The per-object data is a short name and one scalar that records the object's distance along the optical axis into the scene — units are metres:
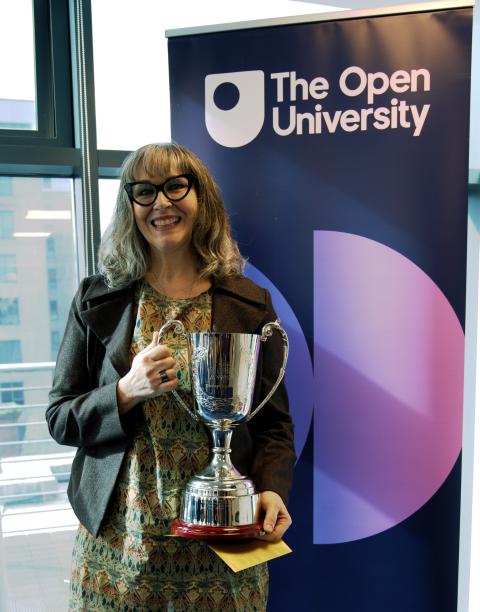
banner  1.88
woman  1.29
